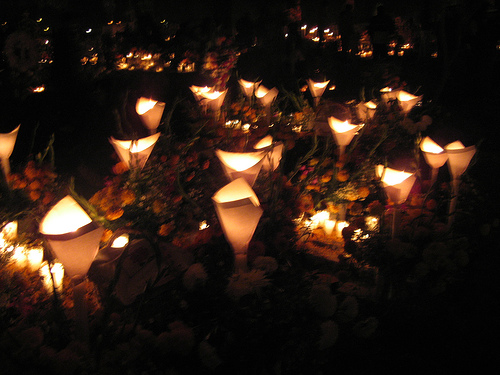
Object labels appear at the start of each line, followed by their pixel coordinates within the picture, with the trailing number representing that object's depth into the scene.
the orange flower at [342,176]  3.17
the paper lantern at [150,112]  4.28
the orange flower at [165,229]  2.70
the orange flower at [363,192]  3.19
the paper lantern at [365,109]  4.54
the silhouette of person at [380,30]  8.20
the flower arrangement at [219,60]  6.89
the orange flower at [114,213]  2.65
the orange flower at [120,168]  3.10
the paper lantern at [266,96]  5.34
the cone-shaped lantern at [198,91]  5.36
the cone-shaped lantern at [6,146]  3.15
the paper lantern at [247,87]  5.75
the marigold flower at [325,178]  3.17
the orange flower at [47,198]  3.04
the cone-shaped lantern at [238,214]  1.82
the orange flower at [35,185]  3.07
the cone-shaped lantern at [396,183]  2.51
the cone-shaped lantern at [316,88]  6.02
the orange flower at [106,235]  2.63
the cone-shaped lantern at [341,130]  3.54
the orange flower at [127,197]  2.76
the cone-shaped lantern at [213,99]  5.19
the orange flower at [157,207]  2.87
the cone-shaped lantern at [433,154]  2.96
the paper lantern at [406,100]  4.95
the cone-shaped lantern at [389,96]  5.21
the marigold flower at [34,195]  3.05
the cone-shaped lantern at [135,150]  3.08
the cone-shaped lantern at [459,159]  2.80
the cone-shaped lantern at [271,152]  2.71
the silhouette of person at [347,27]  8.53
